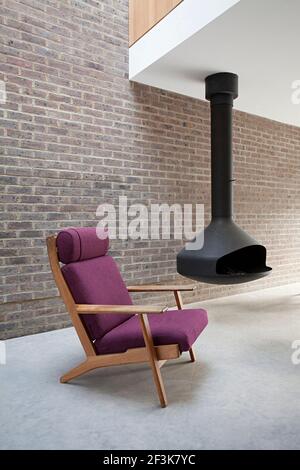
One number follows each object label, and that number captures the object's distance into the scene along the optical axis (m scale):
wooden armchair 2.19
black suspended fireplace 3.66
